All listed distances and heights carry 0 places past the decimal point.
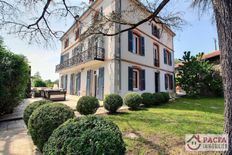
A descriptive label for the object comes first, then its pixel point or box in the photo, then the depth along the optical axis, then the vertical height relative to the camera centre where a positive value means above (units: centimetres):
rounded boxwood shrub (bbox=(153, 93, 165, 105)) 685 -98
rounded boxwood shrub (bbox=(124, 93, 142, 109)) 575 -90
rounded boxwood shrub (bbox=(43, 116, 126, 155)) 132 -71
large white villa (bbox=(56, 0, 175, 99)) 778 +163
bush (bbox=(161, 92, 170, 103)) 776 -101
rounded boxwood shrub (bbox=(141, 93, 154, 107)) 660 -97
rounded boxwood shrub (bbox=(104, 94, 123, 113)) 511 -92
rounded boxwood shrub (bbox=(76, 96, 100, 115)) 456 -92
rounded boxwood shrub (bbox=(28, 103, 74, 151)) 215 -73
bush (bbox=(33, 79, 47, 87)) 1811 +5
